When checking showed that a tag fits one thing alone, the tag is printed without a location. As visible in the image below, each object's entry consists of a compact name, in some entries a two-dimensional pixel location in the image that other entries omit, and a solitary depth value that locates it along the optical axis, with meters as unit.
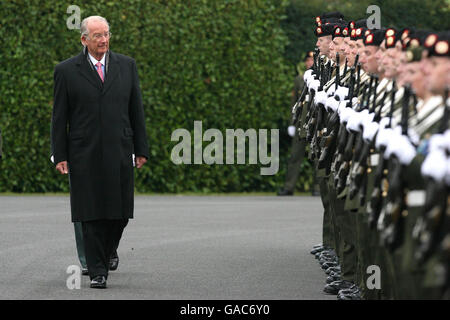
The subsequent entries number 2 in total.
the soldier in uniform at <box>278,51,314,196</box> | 38.70
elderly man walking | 19.19
